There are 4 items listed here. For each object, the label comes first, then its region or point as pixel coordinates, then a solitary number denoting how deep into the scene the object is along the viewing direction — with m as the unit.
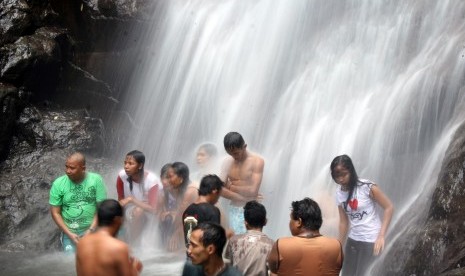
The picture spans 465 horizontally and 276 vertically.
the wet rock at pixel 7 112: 11.01
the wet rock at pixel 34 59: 11.22
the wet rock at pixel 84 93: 12.12
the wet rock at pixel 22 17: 11.52
